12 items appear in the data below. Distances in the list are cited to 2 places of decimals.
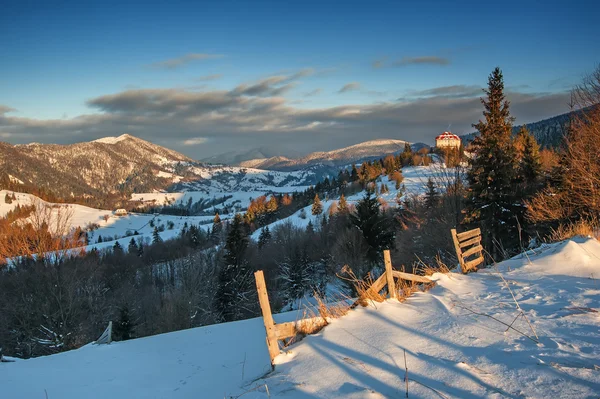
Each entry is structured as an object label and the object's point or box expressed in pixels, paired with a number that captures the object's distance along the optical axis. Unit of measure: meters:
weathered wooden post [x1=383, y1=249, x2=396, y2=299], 6.16
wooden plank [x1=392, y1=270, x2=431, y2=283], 6.47
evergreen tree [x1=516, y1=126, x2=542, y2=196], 24.35
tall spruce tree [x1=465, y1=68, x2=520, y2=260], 21.97
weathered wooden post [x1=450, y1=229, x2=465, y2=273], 7.92
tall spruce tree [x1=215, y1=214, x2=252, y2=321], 34.56
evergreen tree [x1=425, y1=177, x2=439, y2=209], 32.00
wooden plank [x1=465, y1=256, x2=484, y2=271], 8.09
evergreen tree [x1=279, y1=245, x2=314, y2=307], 42.25
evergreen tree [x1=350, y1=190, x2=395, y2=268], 30.86
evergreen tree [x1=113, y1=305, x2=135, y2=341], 23.05
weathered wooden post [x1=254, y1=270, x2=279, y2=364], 4.93
